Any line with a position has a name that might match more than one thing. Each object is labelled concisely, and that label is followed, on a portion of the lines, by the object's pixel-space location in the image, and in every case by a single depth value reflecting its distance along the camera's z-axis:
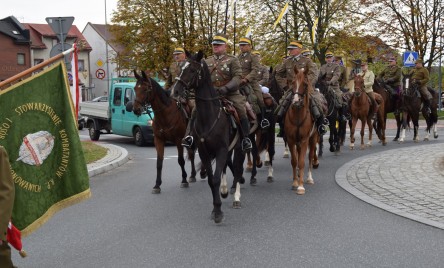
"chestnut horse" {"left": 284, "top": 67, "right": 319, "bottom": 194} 10.11
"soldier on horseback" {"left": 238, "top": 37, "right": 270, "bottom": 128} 10.30
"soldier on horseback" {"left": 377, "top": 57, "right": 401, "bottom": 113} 19.68
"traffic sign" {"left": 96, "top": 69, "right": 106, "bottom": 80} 30.16
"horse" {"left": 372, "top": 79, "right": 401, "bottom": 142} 19.28
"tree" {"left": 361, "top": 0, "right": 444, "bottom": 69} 33.44
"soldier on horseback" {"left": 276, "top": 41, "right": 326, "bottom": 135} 10.72
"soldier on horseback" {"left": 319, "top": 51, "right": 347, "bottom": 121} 15.55
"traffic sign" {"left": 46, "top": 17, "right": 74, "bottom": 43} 13.37
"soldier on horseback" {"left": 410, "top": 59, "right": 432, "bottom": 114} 19.66
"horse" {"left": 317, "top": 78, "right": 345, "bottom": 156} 14.77
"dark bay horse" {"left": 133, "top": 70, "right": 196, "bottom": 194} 10.93
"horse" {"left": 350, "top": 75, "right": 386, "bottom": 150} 17.53
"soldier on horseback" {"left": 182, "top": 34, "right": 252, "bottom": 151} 8.78
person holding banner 3.41
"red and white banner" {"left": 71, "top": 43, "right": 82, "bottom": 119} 5.14
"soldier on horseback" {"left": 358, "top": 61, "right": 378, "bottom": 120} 17.80
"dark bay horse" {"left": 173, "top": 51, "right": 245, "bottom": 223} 7.69
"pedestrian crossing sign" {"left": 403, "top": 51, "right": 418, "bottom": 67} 24.65
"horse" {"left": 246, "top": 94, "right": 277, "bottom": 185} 11.19
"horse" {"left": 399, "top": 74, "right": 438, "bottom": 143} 19.53
